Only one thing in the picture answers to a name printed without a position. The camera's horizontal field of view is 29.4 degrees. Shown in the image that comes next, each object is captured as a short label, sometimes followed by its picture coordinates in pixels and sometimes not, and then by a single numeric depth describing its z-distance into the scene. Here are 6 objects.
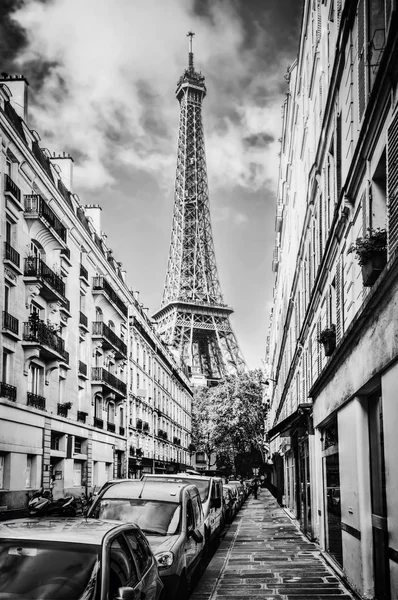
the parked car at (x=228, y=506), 25.28
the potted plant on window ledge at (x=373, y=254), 9.40
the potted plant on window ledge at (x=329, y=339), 14.96
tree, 79.62
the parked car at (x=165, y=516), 10.20
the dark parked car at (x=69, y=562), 5.89
